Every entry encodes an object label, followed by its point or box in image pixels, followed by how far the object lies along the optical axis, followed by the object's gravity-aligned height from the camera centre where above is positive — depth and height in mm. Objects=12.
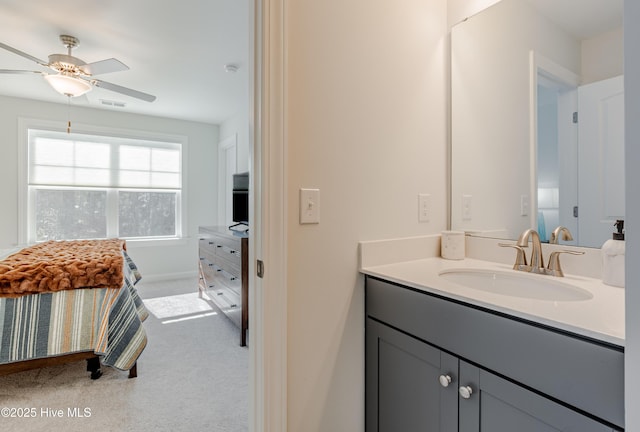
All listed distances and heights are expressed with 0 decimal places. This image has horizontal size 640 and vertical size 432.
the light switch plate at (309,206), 1115 +39
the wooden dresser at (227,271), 2486 -491
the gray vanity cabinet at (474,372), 698 -418
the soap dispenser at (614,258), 1001 -130
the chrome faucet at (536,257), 1171 -151
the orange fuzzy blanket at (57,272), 1908 -347
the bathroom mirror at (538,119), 1104 +403
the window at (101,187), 4059 +416
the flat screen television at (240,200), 3442 +186
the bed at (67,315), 1903 -621
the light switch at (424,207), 1499 +49
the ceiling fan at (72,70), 2395 +1145
